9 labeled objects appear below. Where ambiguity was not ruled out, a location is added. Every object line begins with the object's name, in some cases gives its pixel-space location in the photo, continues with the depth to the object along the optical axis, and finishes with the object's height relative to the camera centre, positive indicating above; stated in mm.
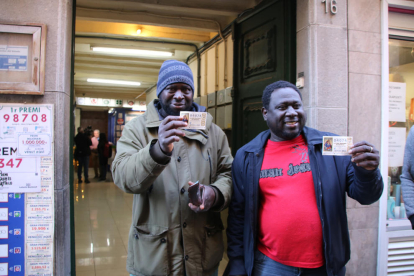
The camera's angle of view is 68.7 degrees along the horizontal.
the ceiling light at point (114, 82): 11691 +2305
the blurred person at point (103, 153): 11008 -477
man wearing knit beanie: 1712 -313
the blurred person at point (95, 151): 11612 -448
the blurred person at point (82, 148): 10164 -285
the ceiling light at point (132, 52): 7152 +2156
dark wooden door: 3250 +1015
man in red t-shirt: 1688 -312
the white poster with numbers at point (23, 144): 2410 -38
